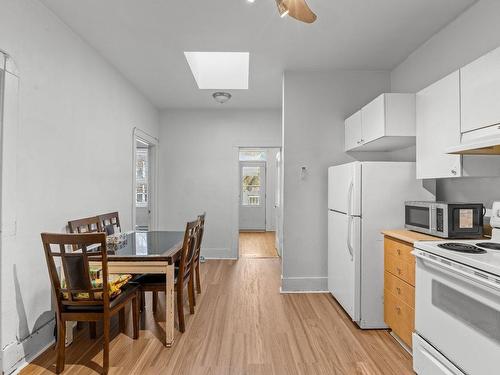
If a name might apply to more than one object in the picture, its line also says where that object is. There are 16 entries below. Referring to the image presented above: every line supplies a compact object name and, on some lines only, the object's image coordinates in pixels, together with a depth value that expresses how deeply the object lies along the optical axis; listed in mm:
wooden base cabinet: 2203
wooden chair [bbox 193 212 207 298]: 3189
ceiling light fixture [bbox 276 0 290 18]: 1664
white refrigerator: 2678
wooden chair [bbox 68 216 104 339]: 2506
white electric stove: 1396
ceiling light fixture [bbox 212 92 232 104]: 4453
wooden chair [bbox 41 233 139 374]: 1911
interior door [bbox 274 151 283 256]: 5522
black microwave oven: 2109
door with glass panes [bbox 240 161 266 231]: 8766
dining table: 2268
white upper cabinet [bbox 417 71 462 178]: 2102
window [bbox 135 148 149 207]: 6074
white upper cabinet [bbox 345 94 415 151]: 2654
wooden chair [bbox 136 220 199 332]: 2535
